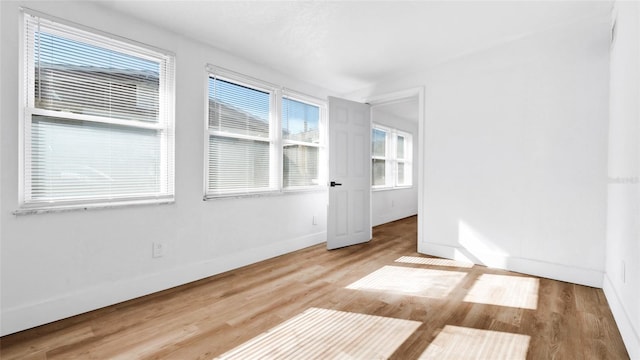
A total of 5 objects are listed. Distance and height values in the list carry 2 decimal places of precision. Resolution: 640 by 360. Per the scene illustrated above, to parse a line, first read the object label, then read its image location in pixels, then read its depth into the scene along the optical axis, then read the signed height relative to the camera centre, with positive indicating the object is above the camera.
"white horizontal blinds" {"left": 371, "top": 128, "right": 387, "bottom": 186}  6.10 +0.48
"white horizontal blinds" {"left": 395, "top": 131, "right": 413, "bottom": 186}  6.93 +0.51
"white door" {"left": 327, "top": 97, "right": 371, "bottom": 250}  4.11 +0.07
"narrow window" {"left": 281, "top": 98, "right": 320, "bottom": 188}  4.05 +0.53
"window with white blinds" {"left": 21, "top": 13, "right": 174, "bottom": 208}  2.11 +0.48
